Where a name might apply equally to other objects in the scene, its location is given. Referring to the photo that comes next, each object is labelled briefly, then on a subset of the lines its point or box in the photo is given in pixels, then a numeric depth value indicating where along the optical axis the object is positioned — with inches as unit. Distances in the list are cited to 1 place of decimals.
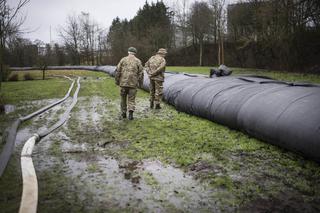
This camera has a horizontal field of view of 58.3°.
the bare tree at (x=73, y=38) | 2004.2
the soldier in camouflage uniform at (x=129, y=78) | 269.2
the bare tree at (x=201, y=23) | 1610.5
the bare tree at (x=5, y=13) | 377.6
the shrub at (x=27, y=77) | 907.1
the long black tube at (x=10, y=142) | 149.9
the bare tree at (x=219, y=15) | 1376.7
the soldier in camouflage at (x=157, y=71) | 321.7
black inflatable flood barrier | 148.0
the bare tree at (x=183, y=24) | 1841.5
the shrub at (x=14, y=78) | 879.1
